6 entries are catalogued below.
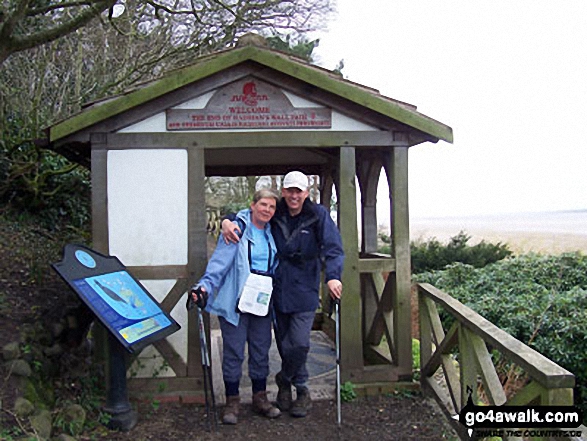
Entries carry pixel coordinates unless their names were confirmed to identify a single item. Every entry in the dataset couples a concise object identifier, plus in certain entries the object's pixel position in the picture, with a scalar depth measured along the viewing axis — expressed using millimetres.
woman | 4383
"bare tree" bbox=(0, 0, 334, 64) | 11117
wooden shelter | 4941
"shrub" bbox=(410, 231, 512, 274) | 14078
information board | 4027
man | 4488
